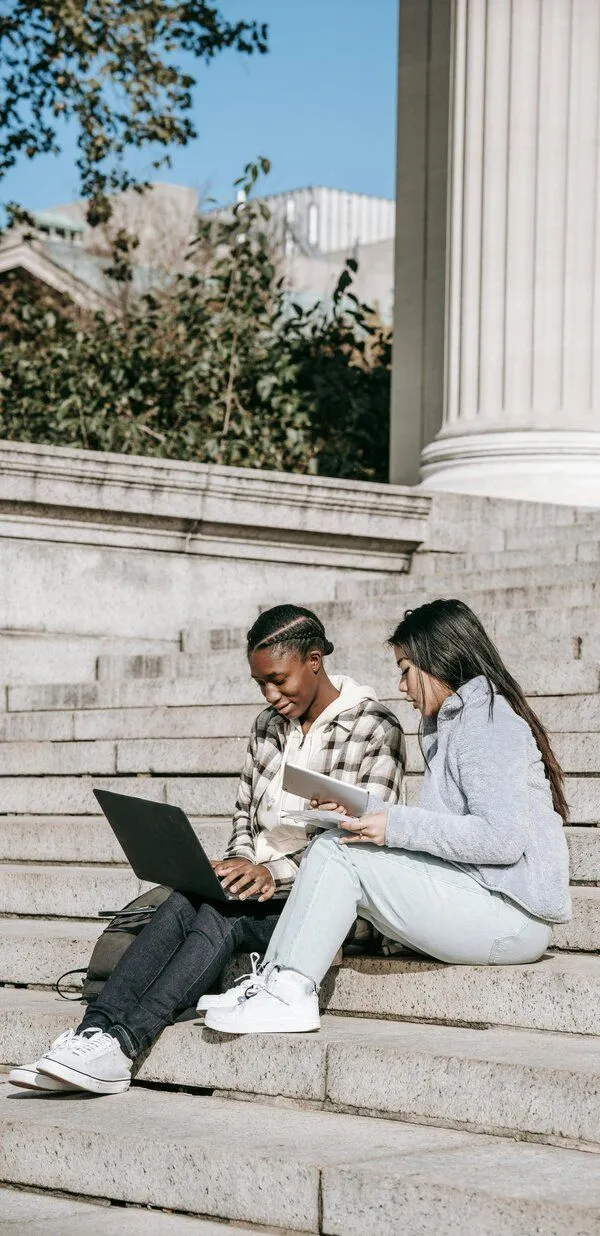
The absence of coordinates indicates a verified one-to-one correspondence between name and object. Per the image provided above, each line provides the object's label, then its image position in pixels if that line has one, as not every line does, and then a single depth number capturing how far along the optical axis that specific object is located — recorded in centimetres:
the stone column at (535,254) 1038
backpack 495
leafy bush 1387
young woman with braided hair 459
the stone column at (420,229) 1177
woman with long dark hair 443
